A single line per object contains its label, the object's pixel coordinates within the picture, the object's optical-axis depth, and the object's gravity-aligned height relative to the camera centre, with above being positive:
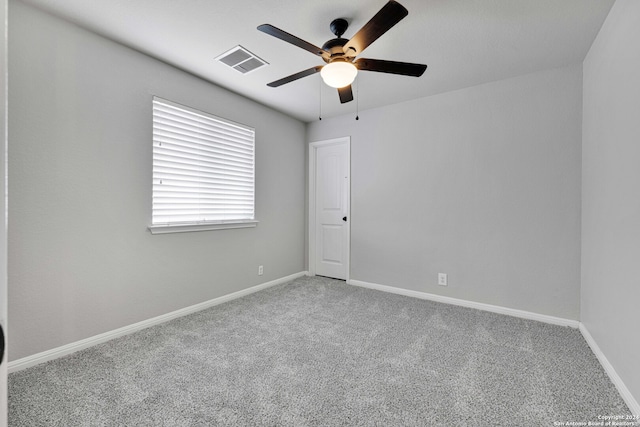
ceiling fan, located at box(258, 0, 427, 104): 1.72 +1.06
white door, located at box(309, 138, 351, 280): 4.19 +0.05
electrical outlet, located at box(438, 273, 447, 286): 3.31 -0.80
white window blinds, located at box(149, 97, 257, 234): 2.68 +0.43
